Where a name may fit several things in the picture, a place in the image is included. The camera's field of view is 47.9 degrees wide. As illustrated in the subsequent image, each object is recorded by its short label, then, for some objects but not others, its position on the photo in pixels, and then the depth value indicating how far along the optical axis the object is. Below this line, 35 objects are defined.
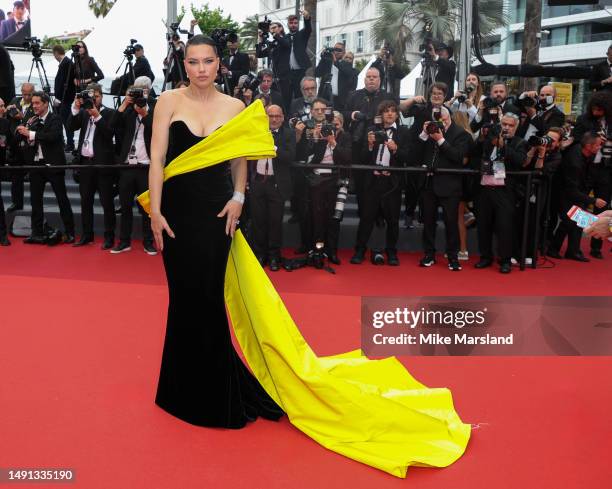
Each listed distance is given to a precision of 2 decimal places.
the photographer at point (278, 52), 9.41
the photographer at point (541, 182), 7.01
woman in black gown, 3.09
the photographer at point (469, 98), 8.16
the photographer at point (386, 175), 7.12
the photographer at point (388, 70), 9.05
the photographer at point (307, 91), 8.12
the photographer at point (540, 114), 7.43
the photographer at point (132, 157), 7.52
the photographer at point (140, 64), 9.91
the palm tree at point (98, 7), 35.44
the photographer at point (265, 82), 8.54
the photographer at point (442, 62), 8.58
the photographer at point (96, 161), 7.80
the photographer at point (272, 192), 6.98
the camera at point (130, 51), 9.51
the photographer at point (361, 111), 7.38
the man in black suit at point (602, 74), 7.76
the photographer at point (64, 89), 10.36
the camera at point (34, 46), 10.22
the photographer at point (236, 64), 9.56
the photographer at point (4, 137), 8.32
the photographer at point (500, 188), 6.85
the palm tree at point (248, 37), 30.47
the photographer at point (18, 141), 8.28
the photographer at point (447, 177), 7.00
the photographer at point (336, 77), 9.45
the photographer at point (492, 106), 6.98
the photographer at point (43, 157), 7.91
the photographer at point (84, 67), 10.18
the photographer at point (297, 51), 9.37
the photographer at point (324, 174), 7.05
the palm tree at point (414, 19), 12.87
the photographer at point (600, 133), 7.38
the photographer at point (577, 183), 7.32
